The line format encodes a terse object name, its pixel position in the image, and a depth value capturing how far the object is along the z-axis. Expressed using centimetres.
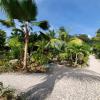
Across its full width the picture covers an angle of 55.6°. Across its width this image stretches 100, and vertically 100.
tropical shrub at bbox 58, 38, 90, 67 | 1012
